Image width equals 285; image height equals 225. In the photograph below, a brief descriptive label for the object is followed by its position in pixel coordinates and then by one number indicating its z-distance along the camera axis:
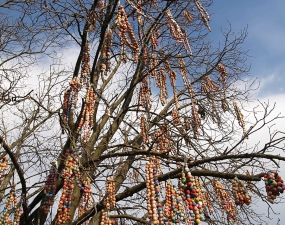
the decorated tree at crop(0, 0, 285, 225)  3.46
